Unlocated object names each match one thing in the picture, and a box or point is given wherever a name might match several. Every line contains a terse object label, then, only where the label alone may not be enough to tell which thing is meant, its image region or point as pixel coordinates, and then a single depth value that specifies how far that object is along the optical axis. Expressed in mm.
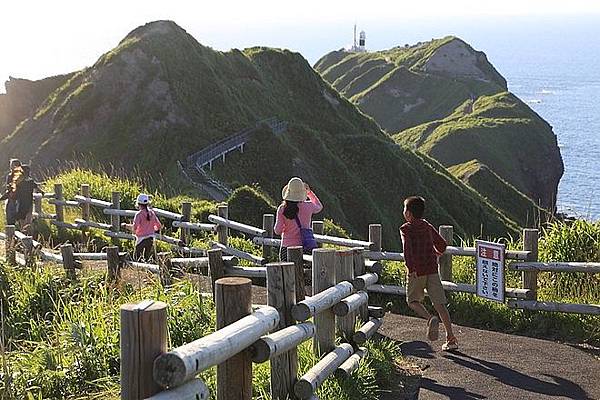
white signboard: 10477
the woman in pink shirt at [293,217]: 10172
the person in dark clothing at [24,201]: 15461
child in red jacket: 9195
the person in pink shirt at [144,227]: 12406
